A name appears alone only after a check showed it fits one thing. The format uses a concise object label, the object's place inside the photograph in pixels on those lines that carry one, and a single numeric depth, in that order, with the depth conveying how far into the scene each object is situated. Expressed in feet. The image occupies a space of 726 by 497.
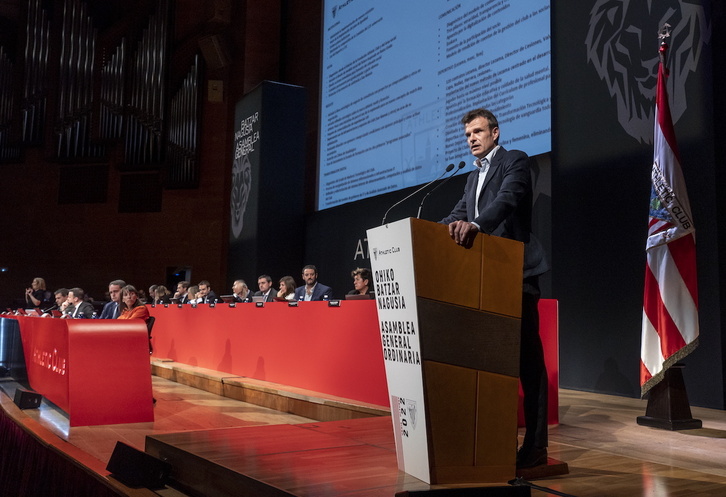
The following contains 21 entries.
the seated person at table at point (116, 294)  17.70
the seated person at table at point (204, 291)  24.37
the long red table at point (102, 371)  12.44
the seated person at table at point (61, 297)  21.71
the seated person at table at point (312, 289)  19.01
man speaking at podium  6.66
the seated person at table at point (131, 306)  15.80
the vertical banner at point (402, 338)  5.82
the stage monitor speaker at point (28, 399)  14.34
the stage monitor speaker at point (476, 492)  5.07
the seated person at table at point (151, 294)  31.38
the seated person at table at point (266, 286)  21.62
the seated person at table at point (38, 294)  31.37
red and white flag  10.64
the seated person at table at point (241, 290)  23.32
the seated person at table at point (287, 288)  21.17
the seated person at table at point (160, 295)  28.15
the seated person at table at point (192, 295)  26.32
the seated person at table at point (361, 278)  17.76
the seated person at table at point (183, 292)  26.99
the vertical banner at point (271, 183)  28.68
